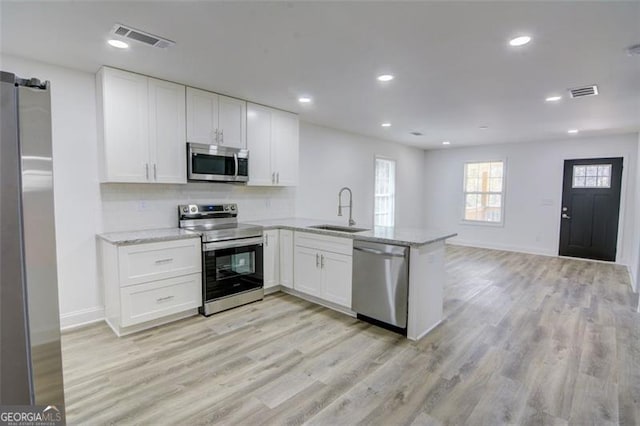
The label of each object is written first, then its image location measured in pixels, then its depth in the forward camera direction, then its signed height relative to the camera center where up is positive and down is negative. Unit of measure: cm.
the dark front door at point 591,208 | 612 -18
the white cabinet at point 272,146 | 423 +68
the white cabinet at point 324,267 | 347 -83
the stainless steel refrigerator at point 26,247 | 91 -17
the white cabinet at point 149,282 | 293 -86
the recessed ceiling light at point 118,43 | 250 +119
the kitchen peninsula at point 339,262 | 298 -74
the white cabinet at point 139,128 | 307 +66
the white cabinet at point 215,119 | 361 +90
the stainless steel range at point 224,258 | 343 -72
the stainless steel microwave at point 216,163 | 360 +37
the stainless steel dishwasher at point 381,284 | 299 -86
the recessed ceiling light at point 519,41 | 234 +117
